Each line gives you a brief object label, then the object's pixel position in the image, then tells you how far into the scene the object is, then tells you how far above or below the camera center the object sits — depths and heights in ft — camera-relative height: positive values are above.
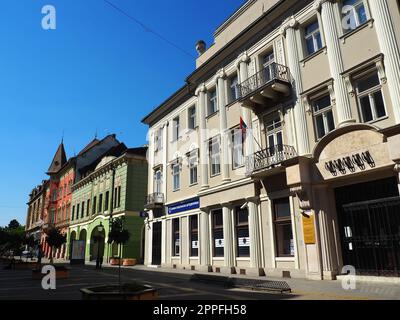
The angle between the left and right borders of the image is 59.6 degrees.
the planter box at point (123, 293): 24.17 -2.16
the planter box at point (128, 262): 100.48 -0.06
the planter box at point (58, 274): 59.36 -1.63
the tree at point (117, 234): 43.14 +3.37
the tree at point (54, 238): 75.82 +5.40
